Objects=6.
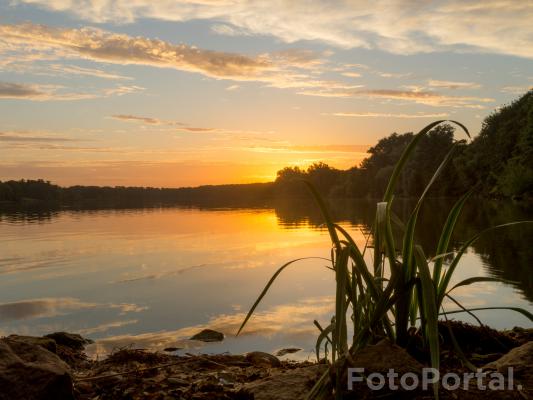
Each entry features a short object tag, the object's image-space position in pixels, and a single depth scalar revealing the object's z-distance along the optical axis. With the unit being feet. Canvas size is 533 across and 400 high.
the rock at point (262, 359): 14.62
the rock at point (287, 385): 8.55
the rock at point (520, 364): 7.94
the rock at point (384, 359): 7.96
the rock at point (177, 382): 10.94
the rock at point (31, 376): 8.81
